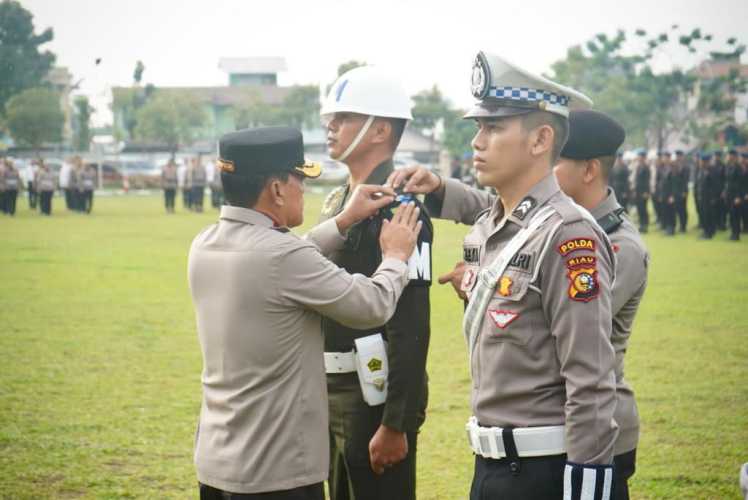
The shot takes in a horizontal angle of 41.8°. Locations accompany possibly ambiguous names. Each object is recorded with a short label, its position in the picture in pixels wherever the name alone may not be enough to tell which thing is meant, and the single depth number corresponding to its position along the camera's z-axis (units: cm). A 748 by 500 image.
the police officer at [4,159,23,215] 3150
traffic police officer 256
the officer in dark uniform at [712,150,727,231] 2277
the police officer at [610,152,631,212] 2622
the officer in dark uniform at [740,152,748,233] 2183
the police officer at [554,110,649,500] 317
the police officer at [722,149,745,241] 2155
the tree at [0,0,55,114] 7462
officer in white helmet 354
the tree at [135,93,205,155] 6981
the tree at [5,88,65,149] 6147
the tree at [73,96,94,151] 6581
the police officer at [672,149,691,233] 2348
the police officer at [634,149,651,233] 2537
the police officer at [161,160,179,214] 3375
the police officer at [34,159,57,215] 3091
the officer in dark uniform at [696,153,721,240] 2250
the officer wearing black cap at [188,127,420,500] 307
